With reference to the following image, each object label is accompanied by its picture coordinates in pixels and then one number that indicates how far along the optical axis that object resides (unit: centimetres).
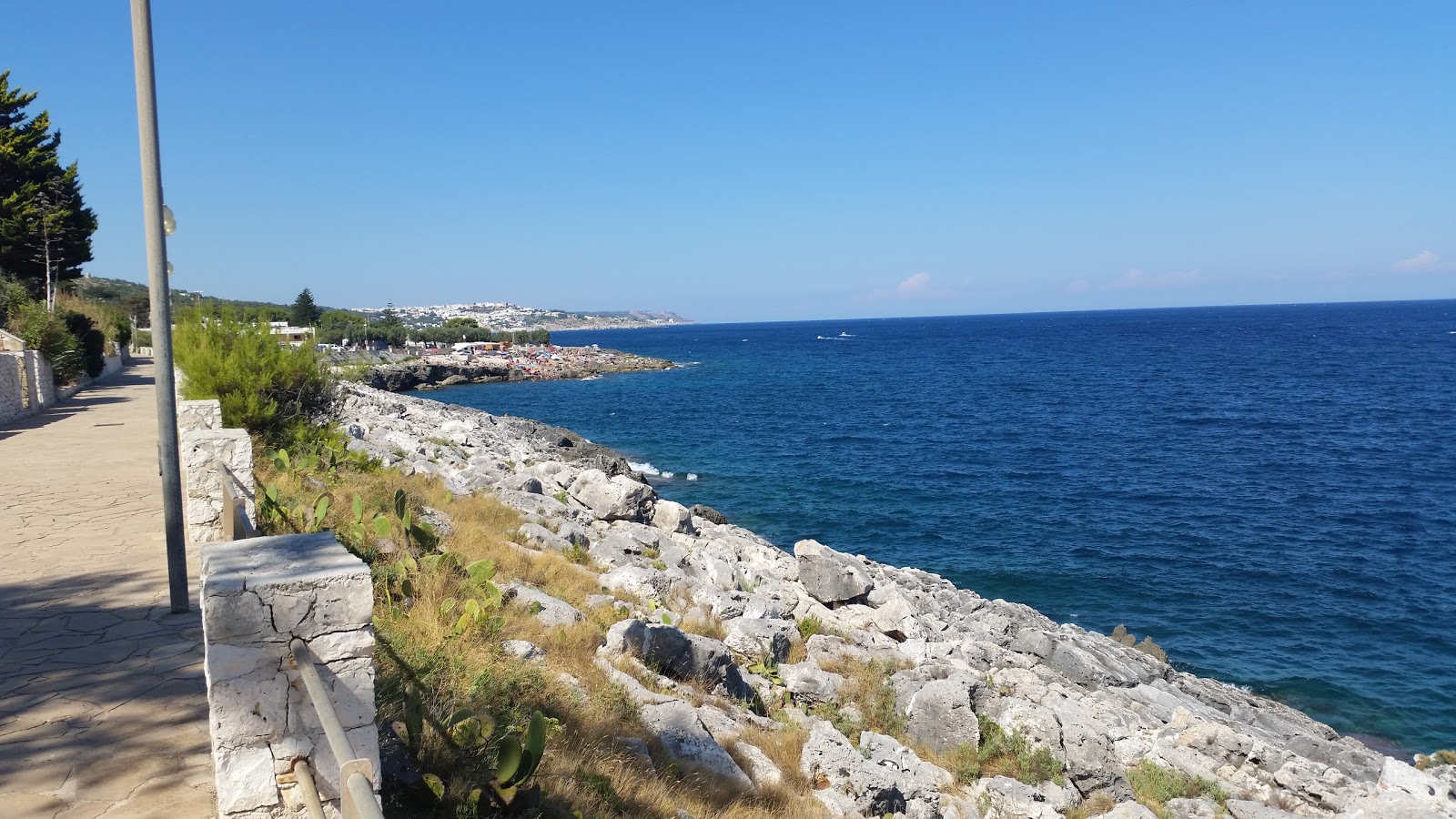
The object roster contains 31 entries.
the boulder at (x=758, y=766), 694
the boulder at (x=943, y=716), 889
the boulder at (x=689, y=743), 650
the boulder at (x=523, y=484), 1478
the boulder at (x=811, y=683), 938
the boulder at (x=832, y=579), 1334
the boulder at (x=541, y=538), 1165
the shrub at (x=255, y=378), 1166
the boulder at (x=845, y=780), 704
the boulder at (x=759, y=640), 1005
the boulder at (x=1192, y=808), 838
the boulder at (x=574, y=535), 1243
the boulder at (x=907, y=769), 736
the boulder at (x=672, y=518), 1628
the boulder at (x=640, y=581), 1093
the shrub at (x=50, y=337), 2195
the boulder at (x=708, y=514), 2282
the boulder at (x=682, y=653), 830
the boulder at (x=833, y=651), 1052
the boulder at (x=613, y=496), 1504
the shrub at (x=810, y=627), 1149
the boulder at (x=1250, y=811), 856
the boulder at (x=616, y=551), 1210
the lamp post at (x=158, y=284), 596
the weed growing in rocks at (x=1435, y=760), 1170
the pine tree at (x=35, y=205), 3231
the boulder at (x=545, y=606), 834
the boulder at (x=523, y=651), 690
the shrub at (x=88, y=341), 2575
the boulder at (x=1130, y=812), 777
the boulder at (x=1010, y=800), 776
